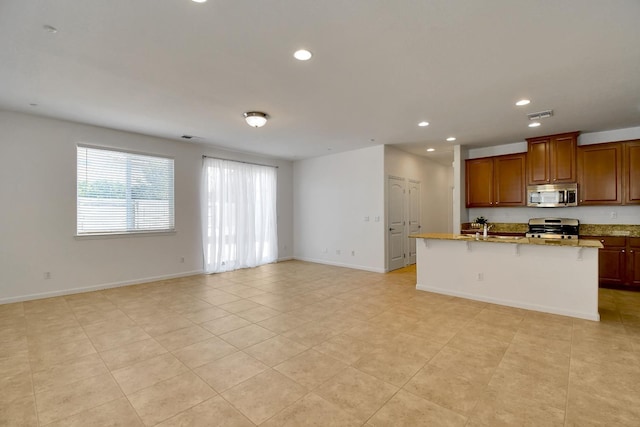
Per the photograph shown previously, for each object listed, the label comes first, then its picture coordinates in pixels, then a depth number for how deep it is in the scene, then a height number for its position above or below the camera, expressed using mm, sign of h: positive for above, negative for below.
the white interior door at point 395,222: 6461 -189
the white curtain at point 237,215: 6395 -4
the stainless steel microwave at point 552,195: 5258 +331
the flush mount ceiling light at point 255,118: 4184 +1428
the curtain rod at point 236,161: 6325 +1300
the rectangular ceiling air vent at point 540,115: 4177 +1472
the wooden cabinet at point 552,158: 5266 +1040
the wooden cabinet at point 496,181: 5859 +694
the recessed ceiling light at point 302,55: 2609 +1497
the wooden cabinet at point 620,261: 4766 -848
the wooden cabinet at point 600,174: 4953 +682
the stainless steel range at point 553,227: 5434 -293
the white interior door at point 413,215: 7188 -36
